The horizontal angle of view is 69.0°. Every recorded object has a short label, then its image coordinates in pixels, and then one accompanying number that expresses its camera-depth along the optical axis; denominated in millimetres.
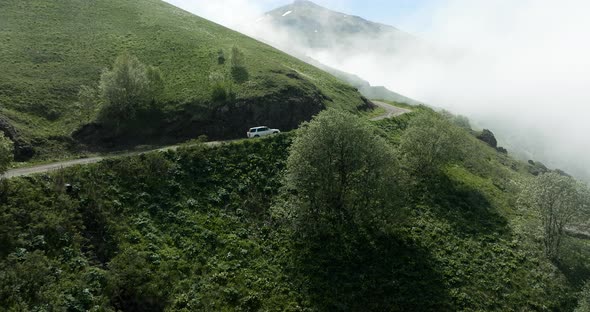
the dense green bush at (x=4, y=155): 35134
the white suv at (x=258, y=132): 61750
